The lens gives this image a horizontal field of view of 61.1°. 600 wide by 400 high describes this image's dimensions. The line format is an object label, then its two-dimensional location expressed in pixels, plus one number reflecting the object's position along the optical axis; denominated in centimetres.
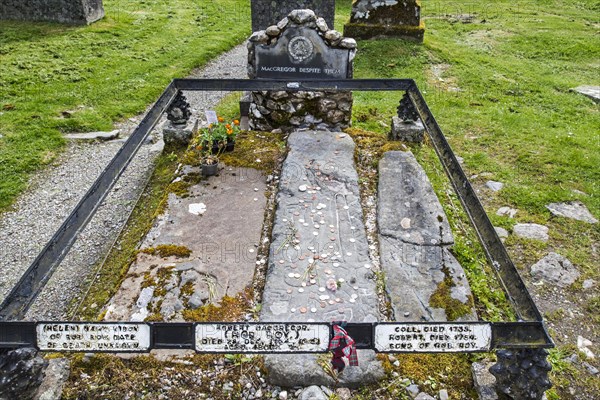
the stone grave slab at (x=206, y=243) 472
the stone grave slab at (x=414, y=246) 471
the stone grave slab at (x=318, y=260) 399
